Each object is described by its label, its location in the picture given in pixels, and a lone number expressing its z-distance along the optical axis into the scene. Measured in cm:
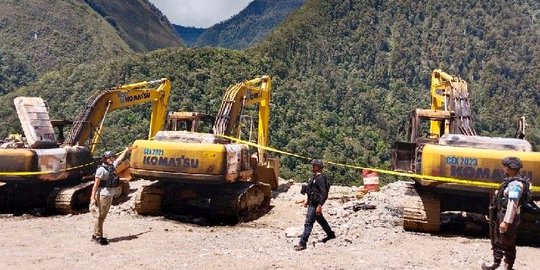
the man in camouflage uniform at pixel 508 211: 766
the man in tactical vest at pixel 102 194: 1092
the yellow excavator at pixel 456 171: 1091
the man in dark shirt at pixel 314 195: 1012
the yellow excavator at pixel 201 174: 1310
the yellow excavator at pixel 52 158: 1416
